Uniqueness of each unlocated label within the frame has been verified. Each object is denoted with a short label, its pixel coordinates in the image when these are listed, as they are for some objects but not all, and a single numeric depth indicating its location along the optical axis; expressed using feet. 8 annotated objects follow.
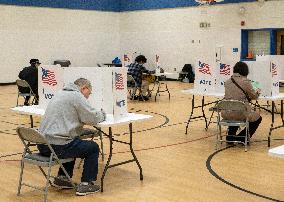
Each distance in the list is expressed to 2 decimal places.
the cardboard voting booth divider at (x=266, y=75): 26.02
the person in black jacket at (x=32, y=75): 36.14
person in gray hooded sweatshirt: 16.53
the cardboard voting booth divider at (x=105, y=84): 18.45
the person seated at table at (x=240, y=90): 23.82
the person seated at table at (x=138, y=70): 42.32
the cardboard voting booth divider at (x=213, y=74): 27.40
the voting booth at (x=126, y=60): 53.55
